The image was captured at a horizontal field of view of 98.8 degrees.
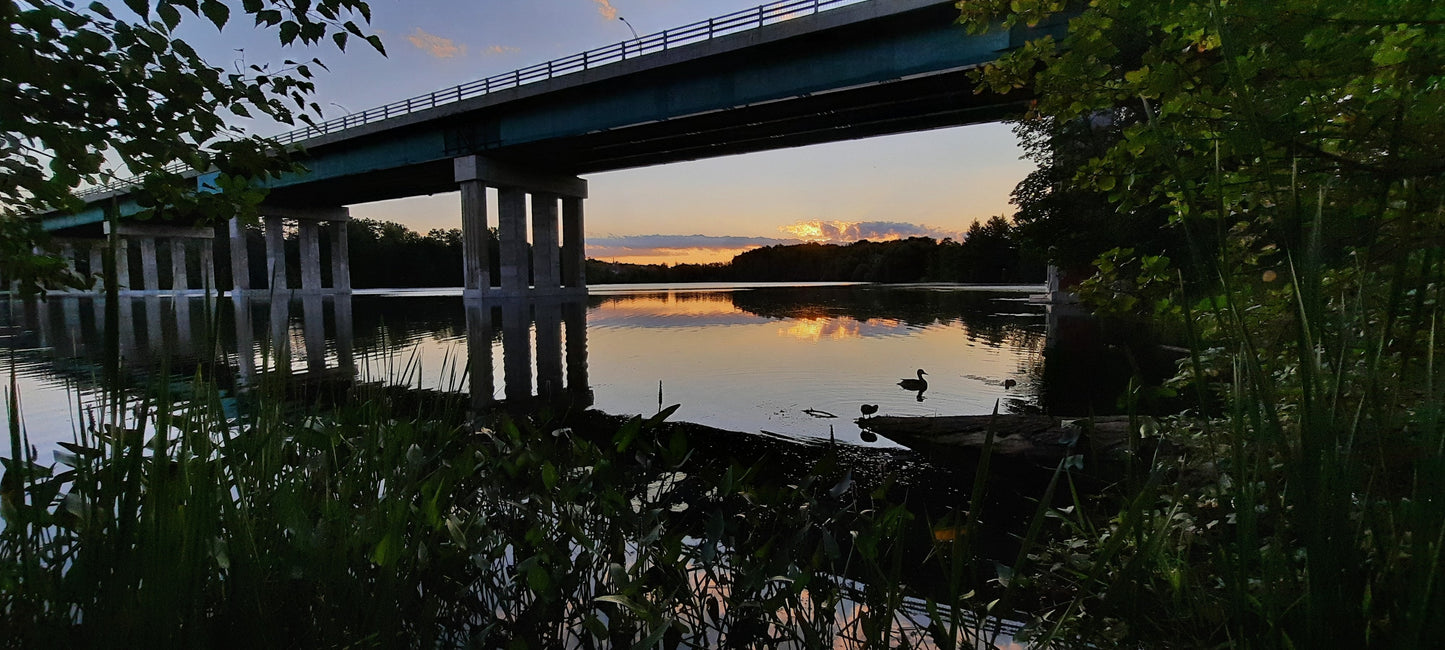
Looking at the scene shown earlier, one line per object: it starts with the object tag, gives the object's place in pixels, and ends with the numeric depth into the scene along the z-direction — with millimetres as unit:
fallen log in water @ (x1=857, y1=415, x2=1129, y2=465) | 5836
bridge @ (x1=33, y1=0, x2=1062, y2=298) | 22250
